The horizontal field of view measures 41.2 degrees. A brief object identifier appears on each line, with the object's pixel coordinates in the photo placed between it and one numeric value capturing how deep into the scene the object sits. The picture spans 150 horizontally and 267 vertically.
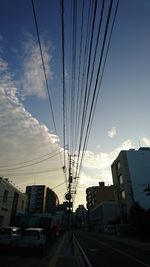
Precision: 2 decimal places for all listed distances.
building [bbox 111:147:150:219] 42.59
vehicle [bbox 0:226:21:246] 14.69
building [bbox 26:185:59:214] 115.62
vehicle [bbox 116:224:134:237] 38.75
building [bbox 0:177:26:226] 31.64
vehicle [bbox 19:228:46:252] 13.73
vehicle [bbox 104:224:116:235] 46.94
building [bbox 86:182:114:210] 81.25
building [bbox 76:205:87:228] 120.88
